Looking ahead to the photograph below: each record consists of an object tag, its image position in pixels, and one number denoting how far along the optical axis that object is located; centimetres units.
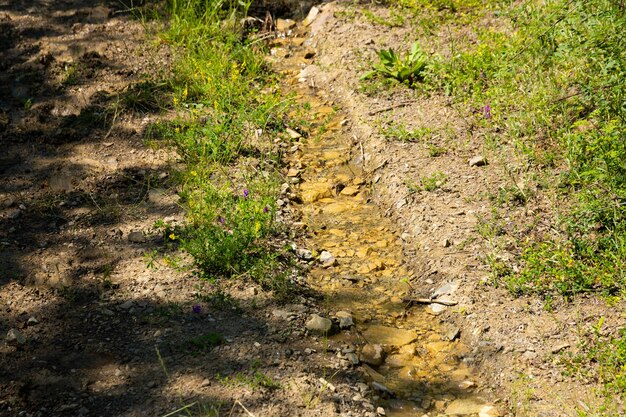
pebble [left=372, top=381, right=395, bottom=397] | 369
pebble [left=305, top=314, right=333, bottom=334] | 398
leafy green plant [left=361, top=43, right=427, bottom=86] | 614
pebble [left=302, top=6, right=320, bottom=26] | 779
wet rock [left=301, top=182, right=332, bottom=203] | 533
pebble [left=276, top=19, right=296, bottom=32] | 773
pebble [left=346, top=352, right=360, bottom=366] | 382
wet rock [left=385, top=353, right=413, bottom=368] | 394
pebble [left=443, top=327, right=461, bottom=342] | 402
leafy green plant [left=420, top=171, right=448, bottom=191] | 499
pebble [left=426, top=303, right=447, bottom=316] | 420
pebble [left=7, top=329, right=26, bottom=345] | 378
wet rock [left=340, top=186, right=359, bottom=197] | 536
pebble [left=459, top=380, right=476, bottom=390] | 373
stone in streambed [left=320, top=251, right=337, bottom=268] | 465
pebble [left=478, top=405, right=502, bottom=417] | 353
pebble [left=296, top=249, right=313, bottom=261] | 466
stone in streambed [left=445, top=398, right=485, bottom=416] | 358
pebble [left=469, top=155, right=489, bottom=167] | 509
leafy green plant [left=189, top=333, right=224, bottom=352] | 374
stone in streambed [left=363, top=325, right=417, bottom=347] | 409
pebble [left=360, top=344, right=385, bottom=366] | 391
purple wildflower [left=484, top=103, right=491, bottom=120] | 540
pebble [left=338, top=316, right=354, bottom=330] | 410
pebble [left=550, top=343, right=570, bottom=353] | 369
